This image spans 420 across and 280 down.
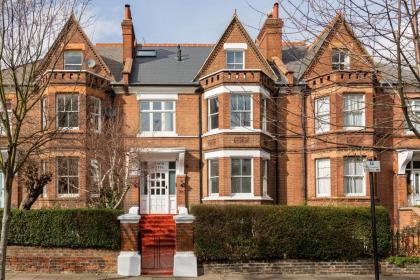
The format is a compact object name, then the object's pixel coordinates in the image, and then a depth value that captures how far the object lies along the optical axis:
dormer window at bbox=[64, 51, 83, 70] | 21.86
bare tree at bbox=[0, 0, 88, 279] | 9.96
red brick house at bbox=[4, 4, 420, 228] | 20.00
